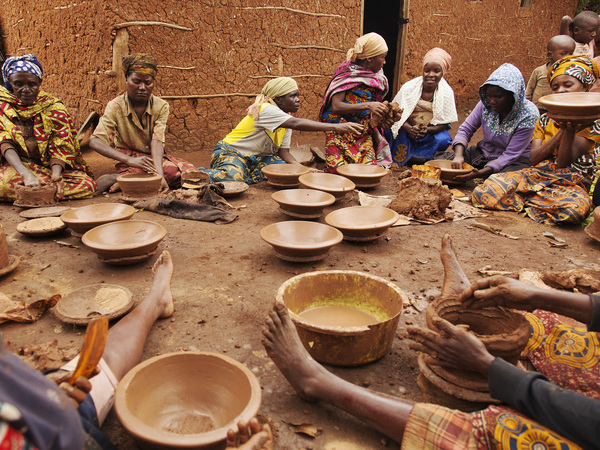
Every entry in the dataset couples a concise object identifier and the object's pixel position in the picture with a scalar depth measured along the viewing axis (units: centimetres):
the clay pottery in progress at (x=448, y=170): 488
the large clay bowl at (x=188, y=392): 149
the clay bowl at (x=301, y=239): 287
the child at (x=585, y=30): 587
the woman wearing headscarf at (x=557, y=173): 370
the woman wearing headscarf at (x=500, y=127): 446
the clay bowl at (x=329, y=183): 413
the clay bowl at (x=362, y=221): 326
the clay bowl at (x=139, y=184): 412
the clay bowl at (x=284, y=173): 455
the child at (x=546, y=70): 542
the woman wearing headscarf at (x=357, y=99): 524
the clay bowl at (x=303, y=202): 366
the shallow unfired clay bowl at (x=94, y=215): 311
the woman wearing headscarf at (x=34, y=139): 403
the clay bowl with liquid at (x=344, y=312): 187
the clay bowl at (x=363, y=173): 471
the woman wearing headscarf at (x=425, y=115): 570
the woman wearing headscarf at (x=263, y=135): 469
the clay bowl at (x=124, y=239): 273
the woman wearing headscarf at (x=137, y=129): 429
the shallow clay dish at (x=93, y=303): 219
